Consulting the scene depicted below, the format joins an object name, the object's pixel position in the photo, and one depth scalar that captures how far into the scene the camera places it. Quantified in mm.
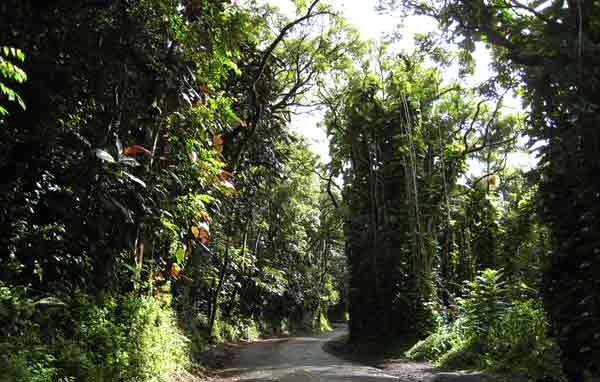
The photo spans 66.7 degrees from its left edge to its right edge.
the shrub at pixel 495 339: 8320
